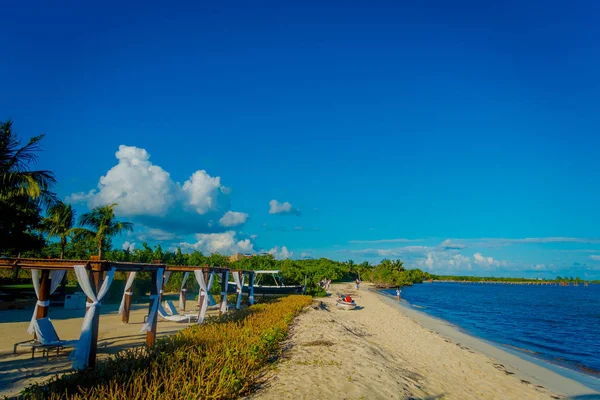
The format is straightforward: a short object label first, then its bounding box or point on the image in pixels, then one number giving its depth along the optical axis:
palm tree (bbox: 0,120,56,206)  15.52
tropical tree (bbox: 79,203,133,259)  27.39
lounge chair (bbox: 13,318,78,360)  9.89
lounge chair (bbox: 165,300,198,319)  18.25
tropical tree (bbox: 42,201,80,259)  25.86
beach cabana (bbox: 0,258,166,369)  8.84
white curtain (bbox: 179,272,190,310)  22.72
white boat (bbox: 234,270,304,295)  30.78
